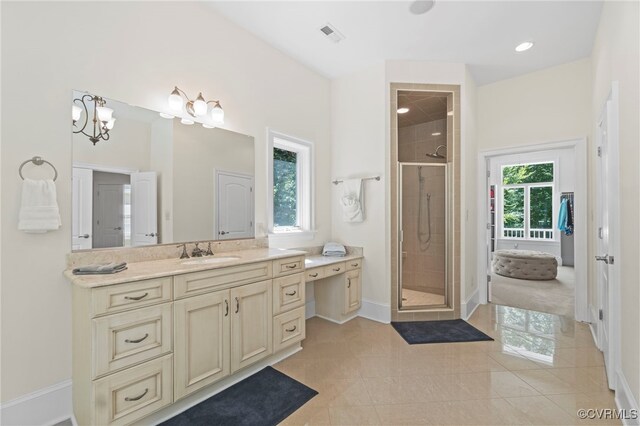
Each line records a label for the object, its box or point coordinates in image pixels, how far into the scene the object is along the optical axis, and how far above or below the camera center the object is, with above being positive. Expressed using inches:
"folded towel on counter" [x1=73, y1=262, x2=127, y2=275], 62.3 -12.5
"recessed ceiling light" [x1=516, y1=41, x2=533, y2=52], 116.8 +72.8
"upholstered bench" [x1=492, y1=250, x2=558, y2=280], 208.8 -40.1
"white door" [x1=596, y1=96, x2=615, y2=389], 77.2 -8.0
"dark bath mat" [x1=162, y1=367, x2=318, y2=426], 67.1 -50.1
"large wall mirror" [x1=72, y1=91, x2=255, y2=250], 72.6 +10.9
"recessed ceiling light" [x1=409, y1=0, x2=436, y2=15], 92.8 +72.1
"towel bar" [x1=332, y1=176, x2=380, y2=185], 130.3 +17.7
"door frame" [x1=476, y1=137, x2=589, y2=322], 126.2 -0.9
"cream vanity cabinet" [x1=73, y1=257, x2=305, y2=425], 56.4 -29.6
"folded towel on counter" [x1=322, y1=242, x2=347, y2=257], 132.1 -17.1
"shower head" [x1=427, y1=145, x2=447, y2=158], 171.5 +38.2
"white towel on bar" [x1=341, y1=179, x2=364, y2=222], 133.3 +6.2
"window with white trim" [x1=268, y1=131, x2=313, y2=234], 123.3 +14.8
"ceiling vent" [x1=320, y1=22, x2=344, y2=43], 107.1 +73.2
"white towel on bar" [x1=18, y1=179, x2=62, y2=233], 61.7 +1.7
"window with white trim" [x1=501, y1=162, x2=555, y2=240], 283.4 +14.5
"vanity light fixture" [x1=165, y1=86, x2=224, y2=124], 86.5 +36.5
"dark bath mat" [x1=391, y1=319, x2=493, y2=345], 110.1 -50.1
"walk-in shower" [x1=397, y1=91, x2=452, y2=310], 138.9 +6.9
